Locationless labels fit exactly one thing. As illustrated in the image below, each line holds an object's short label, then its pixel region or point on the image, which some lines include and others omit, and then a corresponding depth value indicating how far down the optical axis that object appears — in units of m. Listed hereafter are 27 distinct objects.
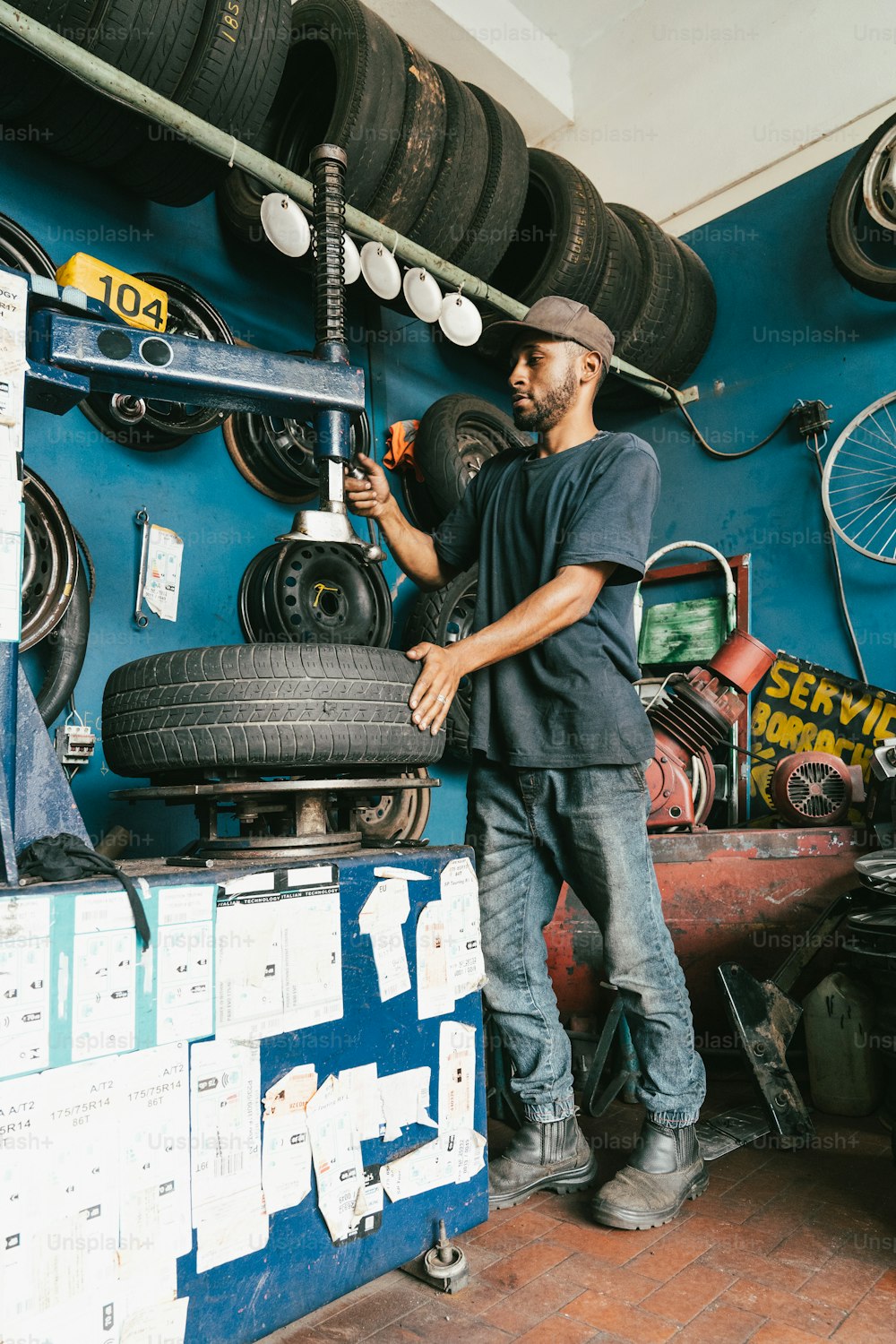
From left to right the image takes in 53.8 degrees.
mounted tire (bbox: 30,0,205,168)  2.15
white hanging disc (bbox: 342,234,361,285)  2.66
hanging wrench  2.73
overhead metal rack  1.97
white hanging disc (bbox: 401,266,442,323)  2.91
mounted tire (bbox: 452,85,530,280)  3.07
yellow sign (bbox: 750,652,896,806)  3.22
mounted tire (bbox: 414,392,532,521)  3.21
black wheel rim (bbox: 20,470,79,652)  2.35
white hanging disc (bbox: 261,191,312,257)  2.53
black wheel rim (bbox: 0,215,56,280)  2.39
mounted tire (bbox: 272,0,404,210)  2.64
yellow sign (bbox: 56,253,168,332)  1.97
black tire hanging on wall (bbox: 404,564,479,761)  3.17
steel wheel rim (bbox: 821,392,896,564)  3.40
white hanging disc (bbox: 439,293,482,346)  3.03
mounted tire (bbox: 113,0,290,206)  2.32
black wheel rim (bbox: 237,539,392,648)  2.93
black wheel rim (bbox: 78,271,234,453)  2.65
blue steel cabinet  1.09
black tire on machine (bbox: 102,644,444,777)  1.30
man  1.64
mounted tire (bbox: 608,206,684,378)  3.67
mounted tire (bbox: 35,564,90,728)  2.37
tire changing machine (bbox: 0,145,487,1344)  1.00
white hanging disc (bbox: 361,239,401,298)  2.75
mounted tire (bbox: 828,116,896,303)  3.17
